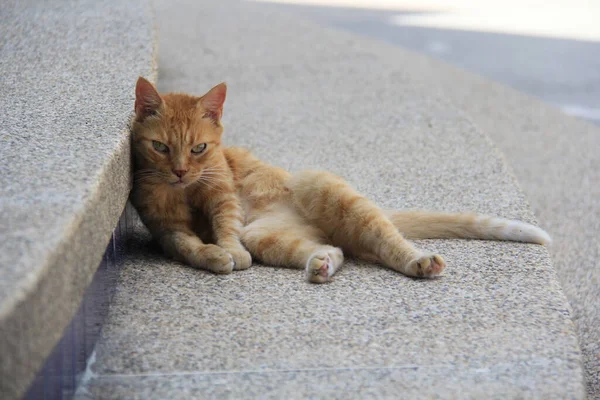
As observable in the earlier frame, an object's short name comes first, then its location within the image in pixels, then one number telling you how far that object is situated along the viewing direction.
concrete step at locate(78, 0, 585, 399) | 4.43
